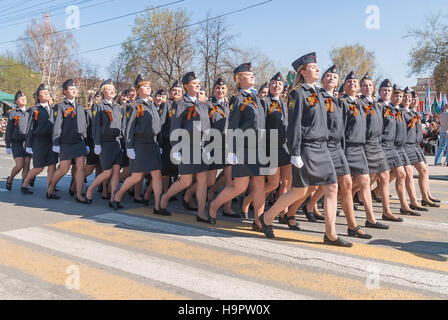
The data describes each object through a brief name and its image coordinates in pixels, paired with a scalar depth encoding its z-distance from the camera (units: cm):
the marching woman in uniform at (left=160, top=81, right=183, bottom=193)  744
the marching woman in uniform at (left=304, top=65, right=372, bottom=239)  502
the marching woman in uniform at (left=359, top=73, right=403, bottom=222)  605
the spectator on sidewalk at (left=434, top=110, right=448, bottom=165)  1491
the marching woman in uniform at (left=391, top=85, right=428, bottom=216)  687
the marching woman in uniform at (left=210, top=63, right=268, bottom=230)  539
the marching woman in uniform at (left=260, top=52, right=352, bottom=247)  475
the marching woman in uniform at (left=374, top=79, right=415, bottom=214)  662
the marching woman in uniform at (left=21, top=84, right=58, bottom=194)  841
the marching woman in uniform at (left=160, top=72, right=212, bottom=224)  612
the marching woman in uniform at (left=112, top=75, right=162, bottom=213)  661
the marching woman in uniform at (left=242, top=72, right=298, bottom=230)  579
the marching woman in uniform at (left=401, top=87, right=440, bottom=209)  722
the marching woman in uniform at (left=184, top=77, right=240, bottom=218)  654
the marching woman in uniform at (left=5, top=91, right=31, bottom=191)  938
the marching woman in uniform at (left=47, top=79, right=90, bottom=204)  763
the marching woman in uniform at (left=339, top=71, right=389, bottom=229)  559
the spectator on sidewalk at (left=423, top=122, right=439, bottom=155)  1936
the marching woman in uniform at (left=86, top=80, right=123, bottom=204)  733
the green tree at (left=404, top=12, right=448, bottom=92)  3606
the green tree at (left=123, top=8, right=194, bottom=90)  4097
